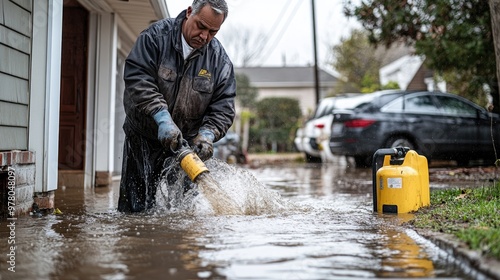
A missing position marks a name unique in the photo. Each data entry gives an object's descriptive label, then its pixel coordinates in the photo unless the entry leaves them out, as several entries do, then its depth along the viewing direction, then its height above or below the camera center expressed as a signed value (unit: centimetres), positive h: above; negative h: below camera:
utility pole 2847 +403
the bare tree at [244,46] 5347 +928
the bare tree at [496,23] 743 +154
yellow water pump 635 -12
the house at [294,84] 4628 +544
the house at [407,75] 3359 +478
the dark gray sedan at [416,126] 1455 +88
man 589 +62
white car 1766 +104
